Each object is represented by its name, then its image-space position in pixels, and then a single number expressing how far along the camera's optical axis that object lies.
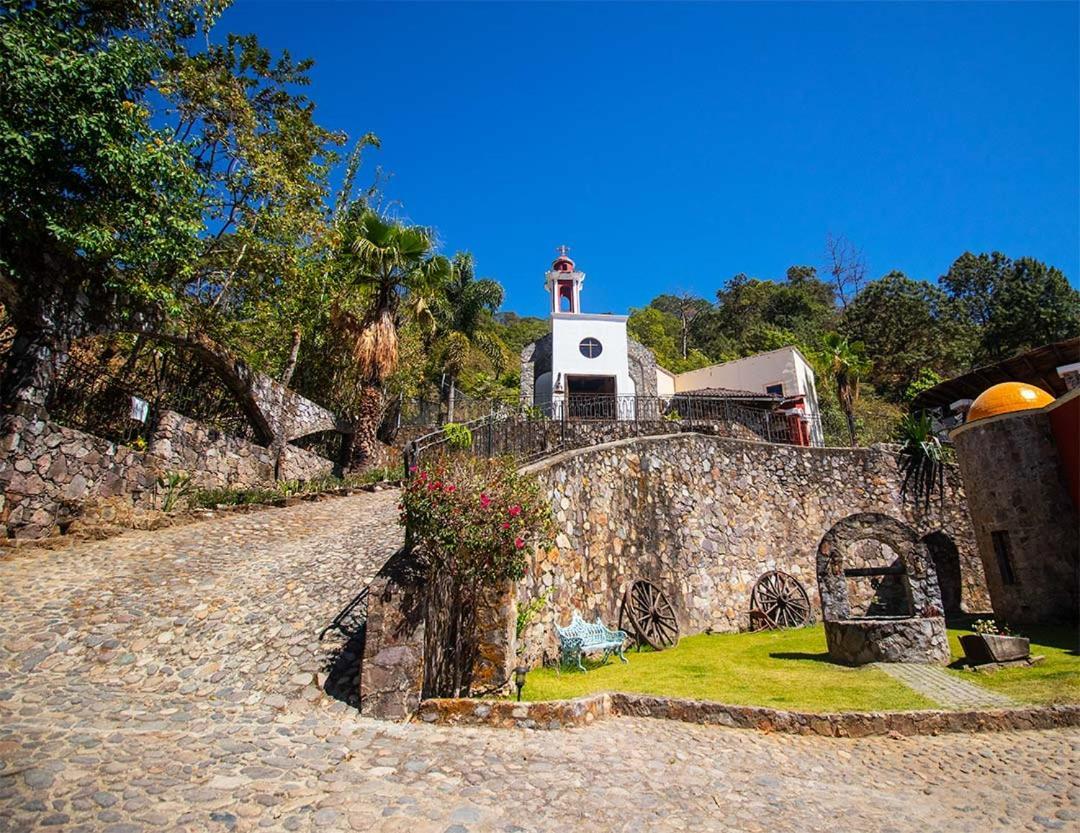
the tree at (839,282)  46.81
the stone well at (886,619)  9.94
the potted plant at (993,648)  9.45
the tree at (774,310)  45.34
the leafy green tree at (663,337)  44.53
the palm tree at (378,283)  17.16
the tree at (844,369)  28.42
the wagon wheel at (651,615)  12.04
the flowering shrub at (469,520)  7.15
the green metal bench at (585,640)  9.62
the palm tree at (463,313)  27.81
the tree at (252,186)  15.69
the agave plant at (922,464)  18.69
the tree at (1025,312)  35.00
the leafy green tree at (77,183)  9.38
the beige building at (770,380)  28.73
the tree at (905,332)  37.31
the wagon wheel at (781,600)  15.10
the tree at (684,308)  51.69
